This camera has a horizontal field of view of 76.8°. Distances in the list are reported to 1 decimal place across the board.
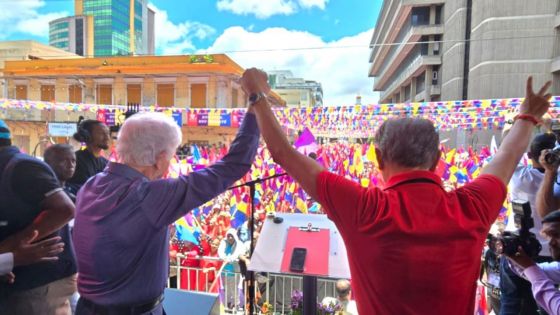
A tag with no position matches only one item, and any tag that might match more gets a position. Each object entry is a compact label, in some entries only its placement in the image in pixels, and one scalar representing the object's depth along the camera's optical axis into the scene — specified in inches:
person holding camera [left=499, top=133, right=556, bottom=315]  86.1
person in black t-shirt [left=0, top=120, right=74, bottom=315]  64.6
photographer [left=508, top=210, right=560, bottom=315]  61.4
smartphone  62.6
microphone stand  67.7
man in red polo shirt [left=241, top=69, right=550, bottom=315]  38.9
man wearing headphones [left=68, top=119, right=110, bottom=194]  121.8
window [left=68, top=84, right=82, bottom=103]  1199.6
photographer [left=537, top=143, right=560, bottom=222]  79.0
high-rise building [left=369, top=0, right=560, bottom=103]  961.5
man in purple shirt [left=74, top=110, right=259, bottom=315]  50.2
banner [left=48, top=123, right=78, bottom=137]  424.2
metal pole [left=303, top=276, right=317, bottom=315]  68.1
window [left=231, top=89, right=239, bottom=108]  1157.7
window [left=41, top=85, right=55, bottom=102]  1195.7
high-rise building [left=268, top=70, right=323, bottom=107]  3450.8
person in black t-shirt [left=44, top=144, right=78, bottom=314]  76.2
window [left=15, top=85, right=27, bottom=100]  1195.3
